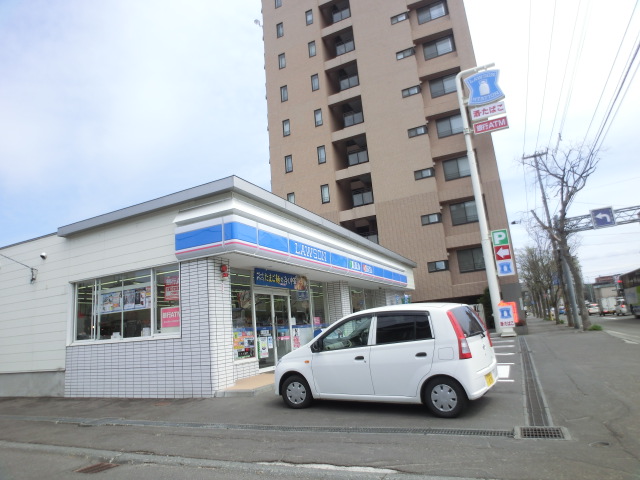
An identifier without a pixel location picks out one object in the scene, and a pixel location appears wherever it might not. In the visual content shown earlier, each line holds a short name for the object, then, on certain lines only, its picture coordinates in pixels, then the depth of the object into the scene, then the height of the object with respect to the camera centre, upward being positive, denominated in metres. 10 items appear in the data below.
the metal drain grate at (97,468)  4.98 -1.51
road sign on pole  23.77 +4.68
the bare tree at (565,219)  20.15 +4.25
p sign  19.67 +3.34
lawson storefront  9.05 +1.16
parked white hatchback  5.78 -0.65
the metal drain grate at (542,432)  4.83 -1.55
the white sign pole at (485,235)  20.03 +3.67
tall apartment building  26.91 +13.79
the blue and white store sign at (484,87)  21.84 +11.77
